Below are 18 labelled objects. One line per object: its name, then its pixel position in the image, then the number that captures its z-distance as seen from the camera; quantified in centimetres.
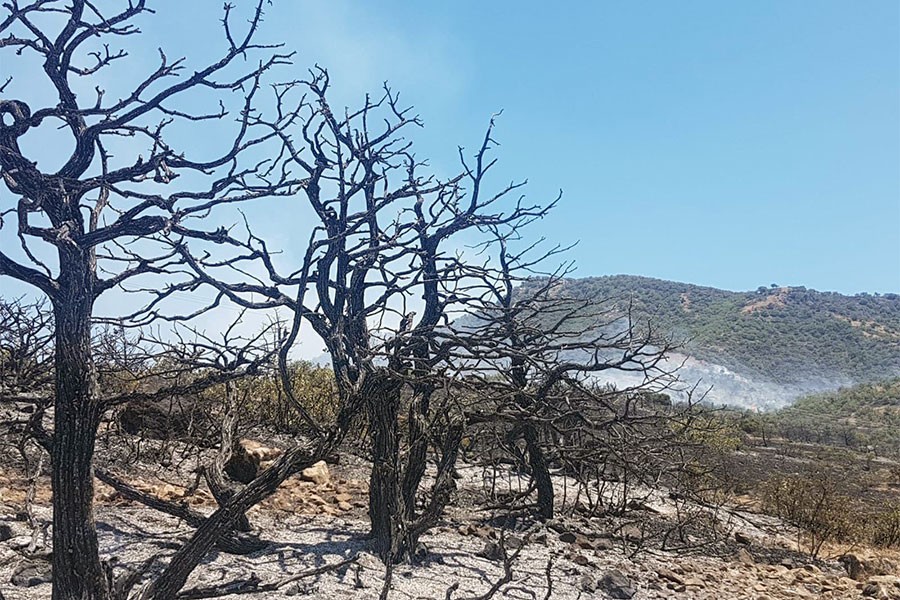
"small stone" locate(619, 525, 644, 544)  726
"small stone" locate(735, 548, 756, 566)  717
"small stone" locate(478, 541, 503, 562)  626
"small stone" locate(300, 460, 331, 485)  863
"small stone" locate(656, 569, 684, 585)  618
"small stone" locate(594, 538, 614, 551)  696
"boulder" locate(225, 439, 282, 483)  798
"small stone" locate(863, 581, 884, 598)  639
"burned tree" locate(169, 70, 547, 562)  541
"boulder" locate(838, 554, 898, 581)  721
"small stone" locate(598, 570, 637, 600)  561
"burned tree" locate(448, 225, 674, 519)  549
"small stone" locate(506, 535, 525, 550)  669
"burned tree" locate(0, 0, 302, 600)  352
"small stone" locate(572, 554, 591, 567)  634
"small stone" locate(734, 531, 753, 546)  812
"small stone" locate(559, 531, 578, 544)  712
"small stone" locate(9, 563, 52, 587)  458
